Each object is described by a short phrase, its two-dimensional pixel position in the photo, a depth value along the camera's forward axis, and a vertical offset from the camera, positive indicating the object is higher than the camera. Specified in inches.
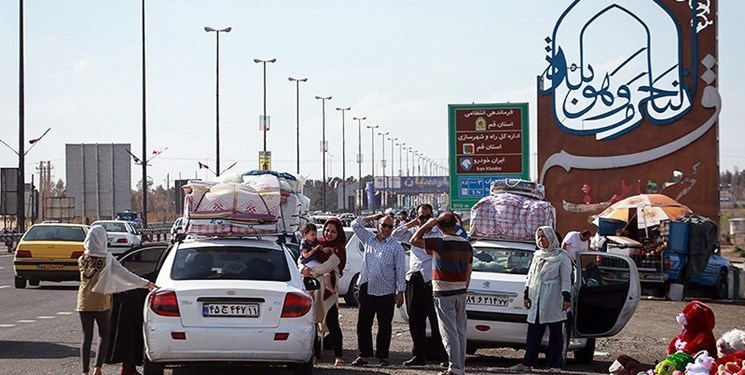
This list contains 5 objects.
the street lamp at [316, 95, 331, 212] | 3962.6 +139.9
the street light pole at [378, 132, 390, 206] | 6092.5 -17.1
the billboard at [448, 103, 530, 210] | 1760.6 +72.4
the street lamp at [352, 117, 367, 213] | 5180.1 +120.5
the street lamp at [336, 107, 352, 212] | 4456.7 +66.6
